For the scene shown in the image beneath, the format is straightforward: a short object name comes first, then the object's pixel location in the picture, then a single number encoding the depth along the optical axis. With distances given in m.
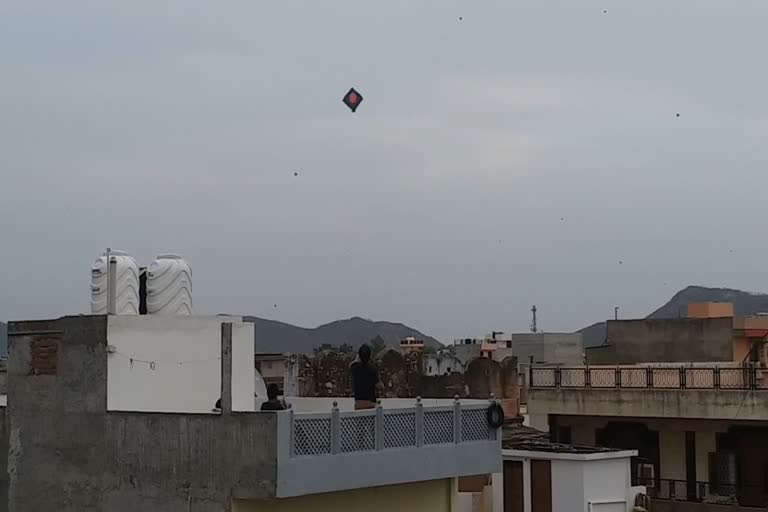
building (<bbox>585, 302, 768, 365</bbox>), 33.84
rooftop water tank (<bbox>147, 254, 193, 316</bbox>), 16.50
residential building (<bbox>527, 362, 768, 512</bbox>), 27.95
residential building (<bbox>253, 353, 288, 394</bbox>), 39.34
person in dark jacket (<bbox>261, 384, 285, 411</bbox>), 14.51
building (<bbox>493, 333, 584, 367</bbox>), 44.44
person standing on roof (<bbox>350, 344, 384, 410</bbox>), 16.41
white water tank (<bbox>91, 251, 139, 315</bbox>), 15.95
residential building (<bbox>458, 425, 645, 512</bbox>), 24.84
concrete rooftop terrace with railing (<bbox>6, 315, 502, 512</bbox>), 13.97
